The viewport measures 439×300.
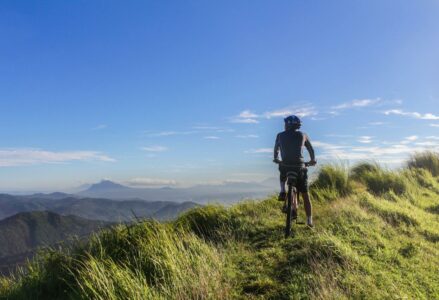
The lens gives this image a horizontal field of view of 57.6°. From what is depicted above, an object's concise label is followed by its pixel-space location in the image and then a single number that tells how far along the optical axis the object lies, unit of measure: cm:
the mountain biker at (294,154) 1005
